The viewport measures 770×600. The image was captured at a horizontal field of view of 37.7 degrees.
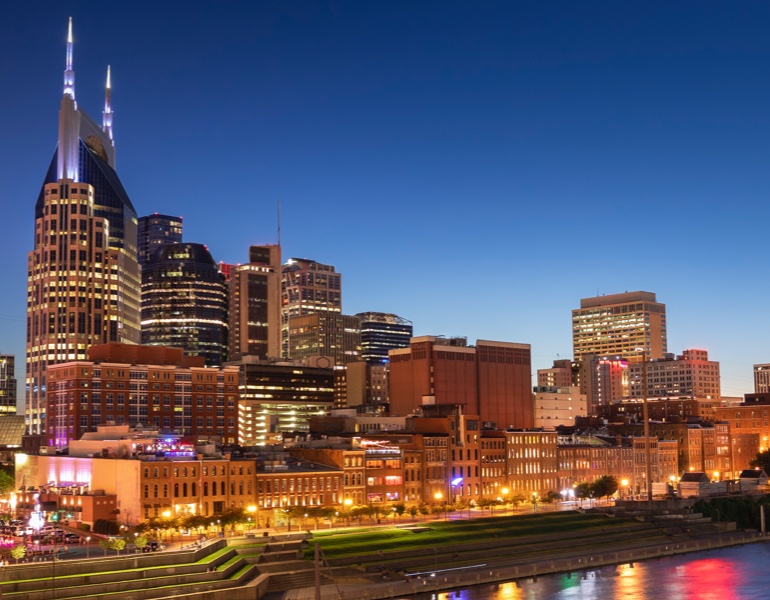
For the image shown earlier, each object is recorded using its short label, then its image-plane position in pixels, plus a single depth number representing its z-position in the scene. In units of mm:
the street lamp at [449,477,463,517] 196300
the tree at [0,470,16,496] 192000
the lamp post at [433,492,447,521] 192875
